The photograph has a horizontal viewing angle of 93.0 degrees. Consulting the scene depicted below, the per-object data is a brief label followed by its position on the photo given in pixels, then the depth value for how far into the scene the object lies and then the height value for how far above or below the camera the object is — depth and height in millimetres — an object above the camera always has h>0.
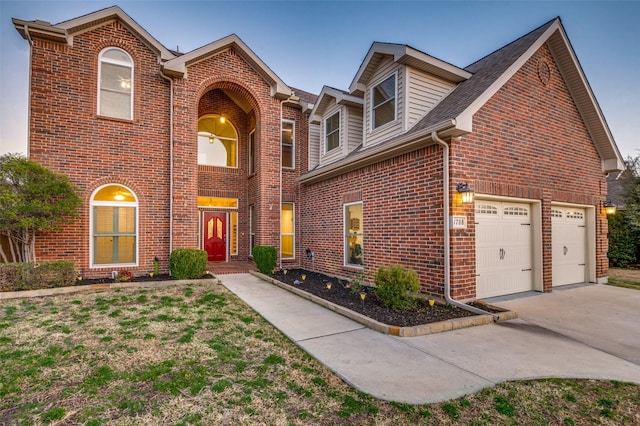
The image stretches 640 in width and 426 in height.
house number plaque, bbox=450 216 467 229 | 5789 +0
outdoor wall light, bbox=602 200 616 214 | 9008 +447
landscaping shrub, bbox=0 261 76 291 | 6629 -1203
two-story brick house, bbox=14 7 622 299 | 6402 +1718
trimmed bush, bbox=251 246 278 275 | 9539 -1151
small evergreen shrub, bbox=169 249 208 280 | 8461 -1176
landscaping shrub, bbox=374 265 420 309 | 5539 -1203
